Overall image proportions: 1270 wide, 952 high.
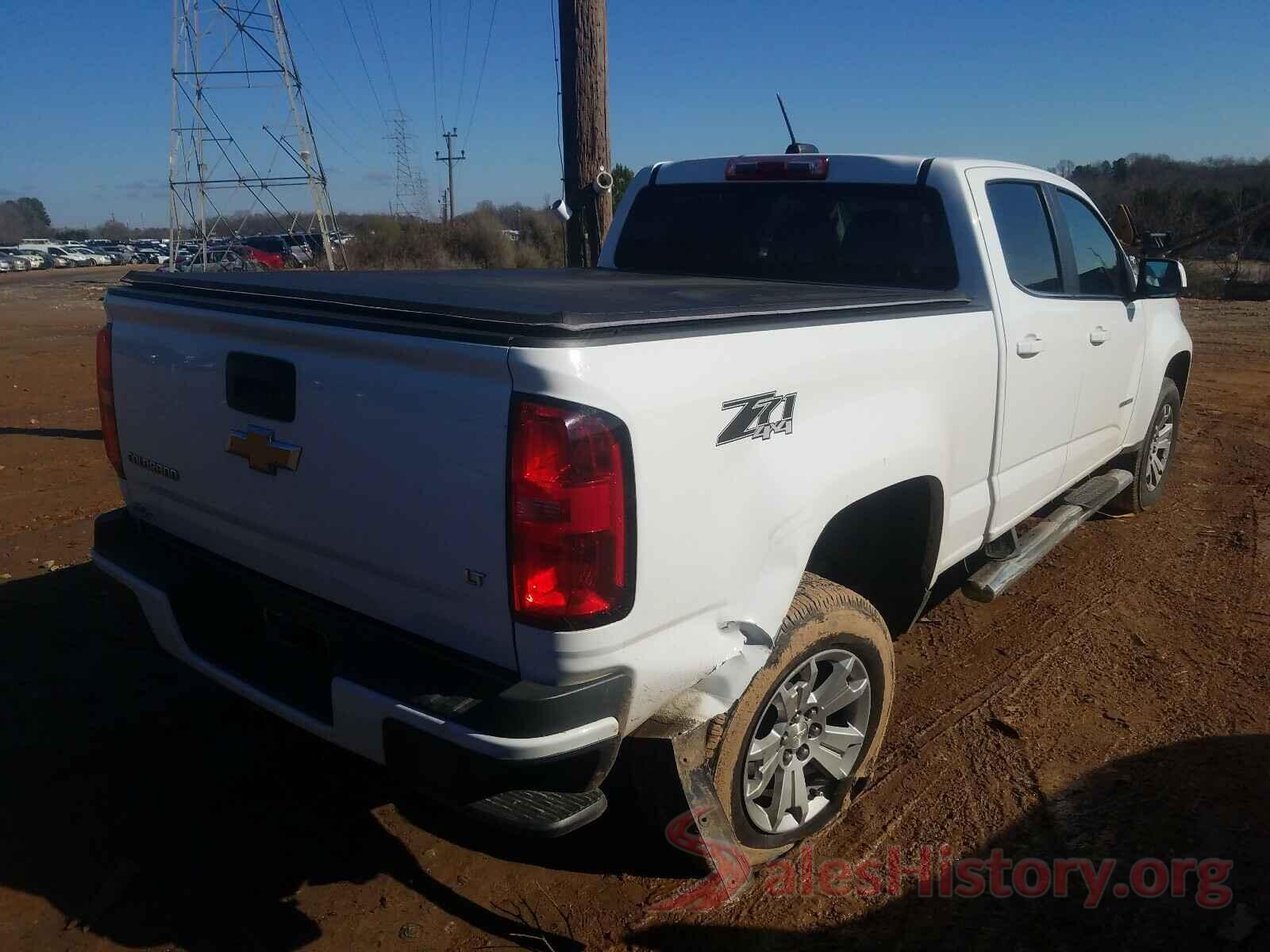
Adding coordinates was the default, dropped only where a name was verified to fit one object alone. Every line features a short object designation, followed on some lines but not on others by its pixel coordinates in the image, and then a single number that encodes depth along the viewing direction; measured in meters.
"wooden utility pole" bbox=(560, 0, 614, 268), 6.40
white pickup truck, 2.04
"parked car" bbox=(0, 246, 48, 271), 57.41
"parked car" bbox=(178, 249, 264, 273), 25.19
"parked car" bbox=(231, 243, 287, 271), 28.66
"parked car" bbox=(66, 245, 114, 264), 63.00
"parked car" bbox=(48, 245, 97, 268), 61.19
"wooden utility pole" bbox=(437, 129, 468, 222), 60.88
